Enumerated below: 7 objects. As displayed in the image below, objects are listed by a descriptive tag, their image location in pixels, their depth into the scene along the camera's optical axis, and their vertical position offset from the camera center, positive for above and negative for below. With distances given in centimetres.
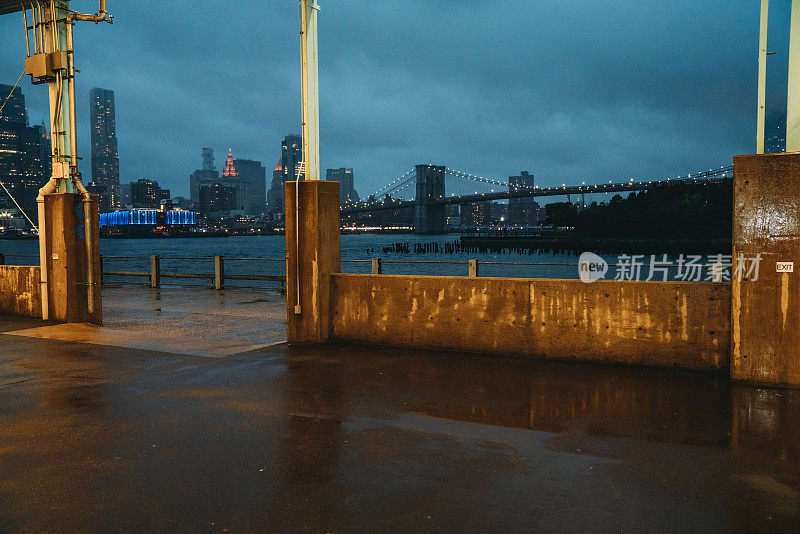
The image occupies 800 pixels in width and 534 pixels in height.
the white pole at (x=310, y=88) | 952 +242
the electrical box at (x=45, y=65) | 1155 +341
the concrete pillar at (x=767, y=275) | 681 -44
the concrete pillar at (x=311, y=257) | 946 -28
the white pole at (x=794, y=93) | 688 +166
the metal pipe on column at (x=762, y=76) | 712 +192
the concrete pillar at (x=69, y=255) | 1173 -28
